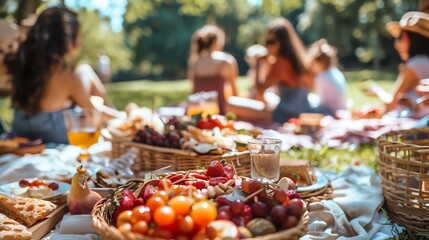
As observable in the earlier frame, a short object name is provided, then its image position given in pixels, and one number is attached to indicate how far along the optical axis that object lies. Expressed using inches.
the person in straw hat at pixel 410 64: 178.1
